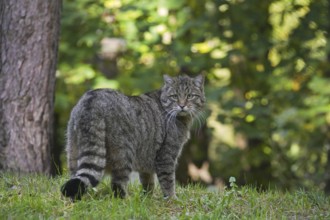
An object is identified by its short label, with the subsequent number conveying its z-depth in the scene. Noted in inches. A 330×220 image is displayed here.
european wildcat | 445.4
